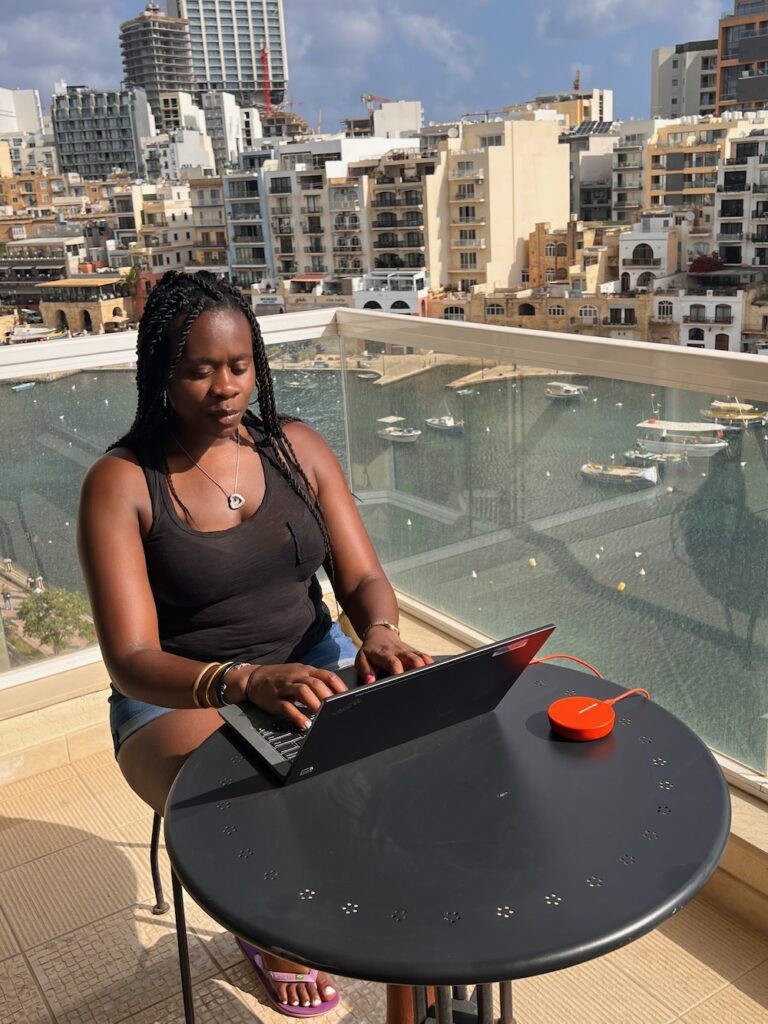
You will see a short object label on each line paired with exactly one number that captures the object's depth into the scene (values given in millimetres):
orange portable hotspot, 978
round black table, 704
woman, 1181
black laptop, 875
